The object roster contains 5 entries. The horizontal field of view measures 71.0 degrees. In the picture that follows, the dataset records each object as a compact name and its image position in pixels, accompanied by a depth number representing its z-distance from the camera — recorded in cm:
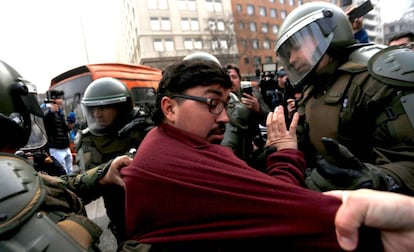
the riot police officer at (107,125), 256
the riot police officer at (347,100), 107
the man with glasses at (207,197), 79
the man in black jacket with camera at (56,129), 506
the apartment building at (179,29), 3425
